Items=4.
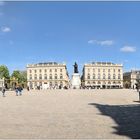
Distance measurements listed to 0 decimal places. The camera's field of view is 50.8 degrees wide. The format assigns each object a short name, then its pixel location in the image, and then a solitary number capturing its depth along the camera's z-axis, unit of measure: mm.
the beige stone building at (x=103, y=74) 69313
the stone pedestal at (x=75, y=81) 39591
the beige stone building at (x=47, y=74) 68806
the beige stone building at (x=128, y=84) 67432
